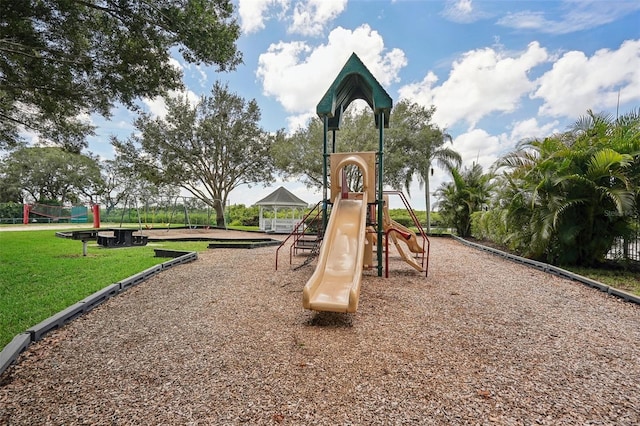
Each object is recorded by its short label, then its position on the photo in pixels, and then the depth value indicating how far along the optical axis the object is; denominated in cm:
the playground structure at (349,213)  480
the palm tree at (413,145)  2152
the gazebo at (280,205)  2192
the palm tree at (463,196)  1691
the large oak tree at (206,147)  2500
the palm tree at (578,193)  723
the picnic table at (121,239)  1278
